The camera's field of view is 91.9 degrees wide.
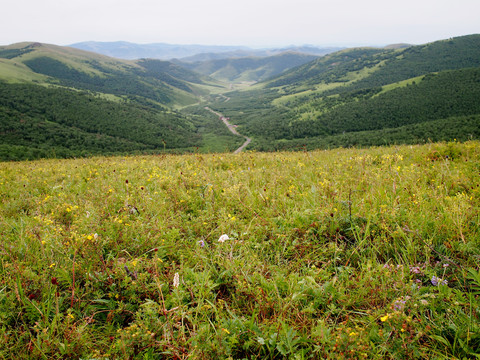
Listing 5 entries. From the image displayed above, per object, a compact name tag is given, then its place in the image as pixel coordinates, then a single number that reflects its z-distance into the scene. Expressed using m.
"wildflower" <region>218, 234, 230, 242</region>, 3.03
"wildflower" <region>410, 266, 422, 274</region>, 2.54
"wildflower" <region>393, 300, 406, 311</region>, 2.02
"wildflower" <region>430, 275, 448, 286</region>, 2.32
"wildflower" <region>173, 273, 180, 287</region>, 2.32
